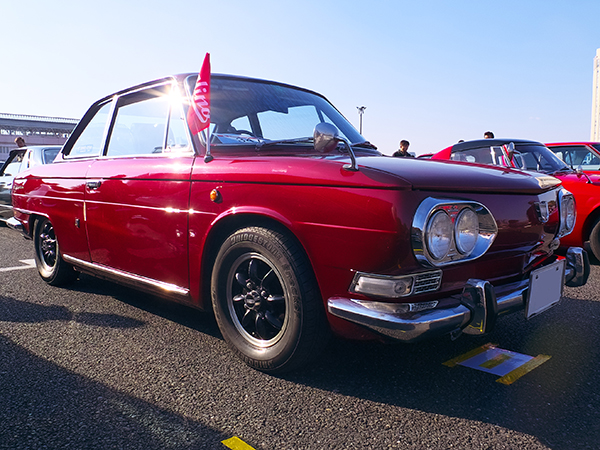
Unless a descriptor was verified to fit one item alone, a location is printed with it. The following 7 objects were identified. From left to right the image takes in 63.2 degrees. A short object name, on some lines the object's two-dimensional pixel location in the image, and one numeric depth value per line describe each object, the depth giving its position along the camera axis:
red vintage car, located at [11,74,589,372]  1.97
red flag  2.69
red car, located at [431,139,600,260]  5.14
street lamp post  35.25
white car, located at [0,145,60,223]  6.85
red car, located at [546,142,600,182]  6.26
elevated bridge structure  69.50
